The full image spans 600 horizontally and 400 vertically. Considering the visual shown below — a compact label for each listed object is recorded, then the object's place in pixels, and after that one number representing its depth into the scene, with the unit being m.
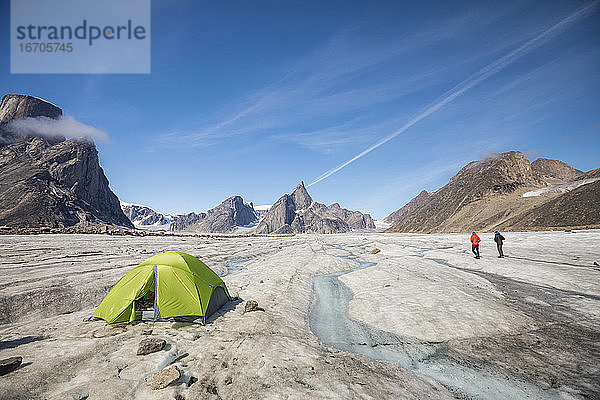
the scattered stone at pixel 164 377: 6.65
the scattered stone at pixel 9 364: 6.65
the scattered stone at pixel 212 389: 6.67
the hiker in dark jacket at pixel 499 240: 30.54
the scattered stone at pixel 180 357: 8.28
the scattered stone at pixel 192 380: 6.94
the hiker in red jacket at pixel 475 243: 31.81
